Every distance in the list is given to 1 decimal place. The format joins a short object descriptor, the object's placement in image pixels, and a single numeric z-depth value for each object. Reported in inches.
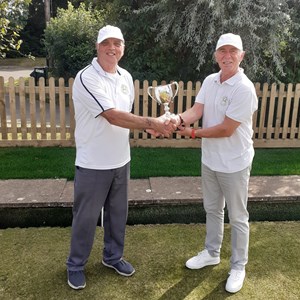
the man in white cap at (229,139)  103.6
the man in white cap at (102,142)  102.6
